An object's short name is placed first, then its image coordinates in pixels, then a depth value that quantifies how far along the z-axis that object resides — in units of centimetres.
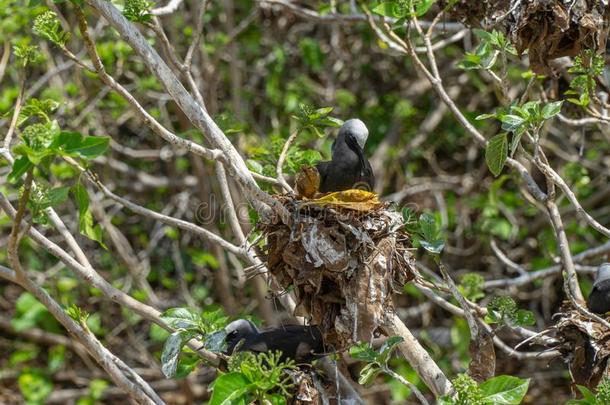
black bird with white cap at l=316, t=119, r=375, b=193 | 820
